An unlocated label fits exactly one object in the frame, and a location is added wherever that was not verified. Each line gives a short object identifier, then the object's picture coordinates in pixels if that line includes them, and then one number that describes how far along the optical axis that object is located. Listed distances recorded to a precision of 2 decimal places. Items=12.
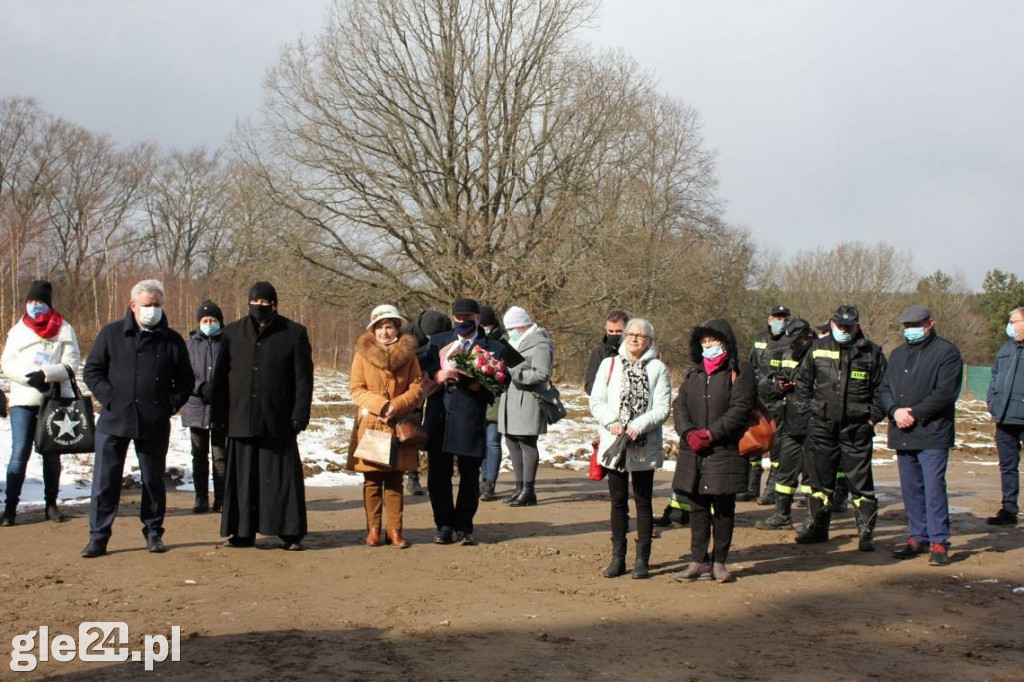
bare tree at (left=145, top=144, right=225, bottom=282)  60.50
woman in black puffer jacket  7.36
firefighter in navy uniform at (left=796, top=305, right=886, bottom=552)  8.87
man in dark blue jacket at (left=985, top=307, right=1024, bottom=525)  10.63
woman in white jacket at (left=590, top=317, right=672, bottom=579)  7.41
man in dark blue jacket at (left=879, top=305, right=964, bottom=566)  8.32
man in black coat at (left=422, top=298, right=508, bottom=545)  8.62
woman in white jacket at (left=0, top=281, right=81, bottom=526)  9.09
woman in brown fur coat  8.21
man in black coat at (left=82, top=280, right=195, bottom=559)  7.84
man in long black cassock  8.07
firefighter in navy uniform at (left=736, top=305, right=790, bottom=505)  11.23
